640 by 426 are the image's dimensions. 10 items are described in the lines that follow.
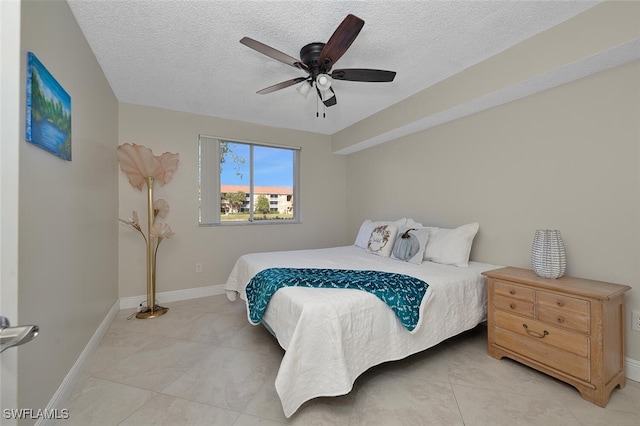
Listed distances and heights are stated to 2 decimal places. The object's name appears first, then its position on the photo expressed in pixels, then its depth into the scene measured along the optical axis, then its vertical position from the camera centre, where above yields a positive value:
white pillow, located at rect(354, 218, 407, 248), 3.39 -0.23
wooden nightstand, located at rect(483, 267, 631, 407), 1.59 -0.78
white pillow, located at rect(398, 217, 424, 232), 3.12 -0.13
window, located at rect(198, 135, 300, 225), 3.63 +0.49
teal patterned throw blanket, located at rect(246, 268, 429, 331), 1.79 -0.52
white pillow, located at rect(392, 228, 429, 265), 2.64 -0.34
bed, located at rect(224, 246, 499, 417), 1.51 -0.77
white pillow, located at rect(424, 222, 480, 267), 2.54 -0.32
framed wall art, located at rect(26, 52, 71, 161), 1.19 +0.54
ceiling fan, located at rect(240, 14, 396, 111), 1.62 +1.08
